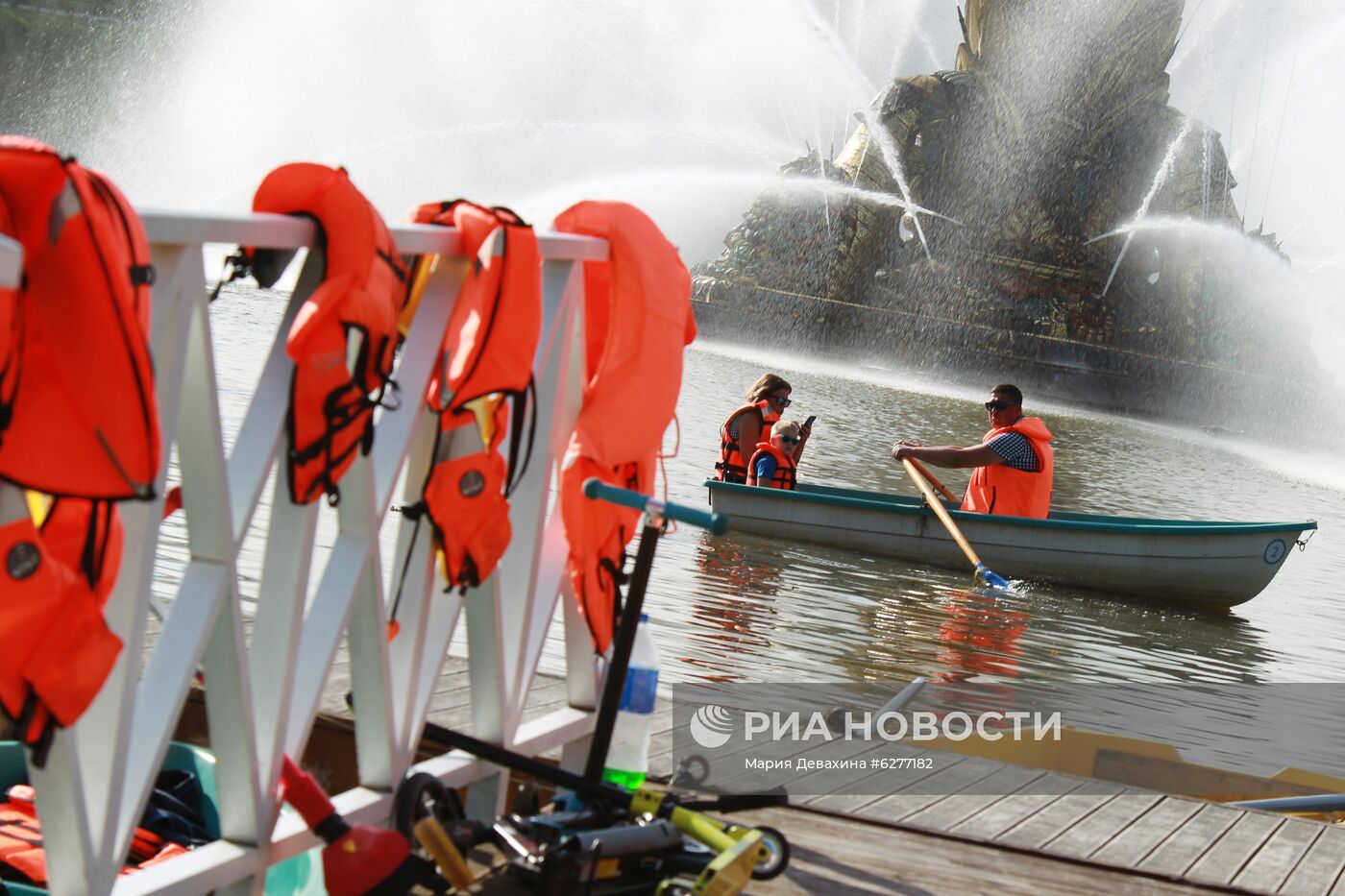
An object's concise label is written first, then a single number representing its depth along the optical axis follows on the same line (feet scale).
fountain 153.69
